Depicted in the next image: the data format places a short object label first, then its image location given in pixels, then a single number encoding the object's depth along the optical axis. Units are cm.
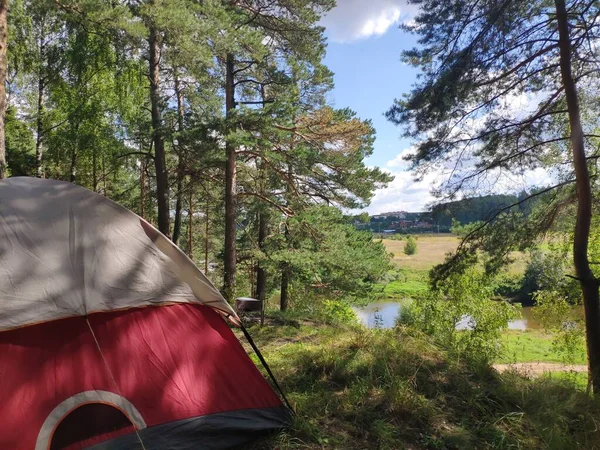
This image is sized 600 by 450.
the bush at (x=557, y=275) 1108
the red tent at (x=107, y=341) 254
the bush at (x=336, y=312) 960
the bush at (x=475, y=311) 1281
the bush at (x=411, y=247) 5367
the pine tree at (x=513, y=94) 559
